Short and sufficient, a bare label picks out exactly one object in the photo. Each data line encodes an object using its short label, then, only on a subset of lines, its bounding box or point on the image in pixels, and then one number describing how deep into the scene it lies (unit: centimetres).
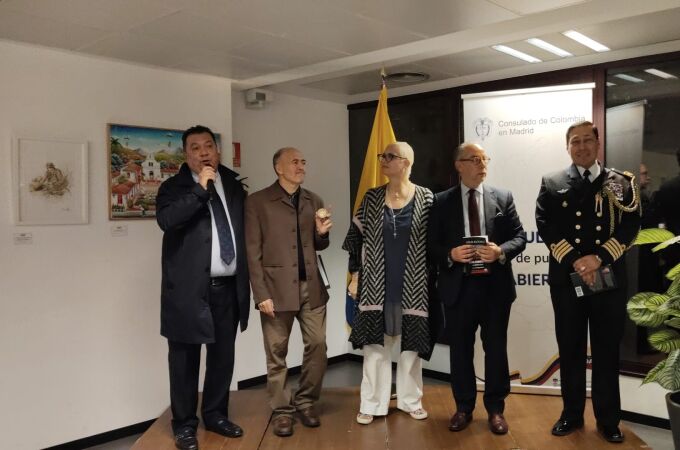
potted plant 286
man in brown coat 328
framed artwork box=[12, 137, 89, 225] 358
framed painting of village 399
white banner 410
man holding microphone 311
